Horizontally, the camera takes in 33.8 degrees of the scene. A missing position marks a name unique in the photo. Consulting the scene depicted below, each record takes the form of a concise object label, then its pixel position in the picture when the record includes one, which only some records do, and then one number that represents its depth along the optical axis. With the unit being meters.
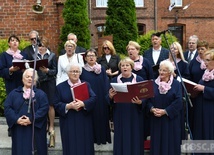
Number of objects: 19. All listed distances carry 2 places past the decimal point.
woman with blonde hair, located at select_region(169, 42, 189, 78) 6.51
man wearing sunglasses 6.90
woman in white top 6.63
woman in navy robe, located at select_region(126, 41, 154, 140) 6.56
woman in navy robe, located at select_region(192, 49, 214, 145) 5.88
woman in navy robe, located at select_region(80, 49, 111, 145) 6.49
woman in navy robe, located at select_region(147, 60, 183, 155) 5.60
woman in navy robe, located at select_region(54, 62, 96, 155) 5.70
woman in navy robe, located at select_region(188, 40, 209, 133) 6.33
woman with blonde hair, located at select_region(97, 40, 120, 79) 7.25
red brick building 26.69
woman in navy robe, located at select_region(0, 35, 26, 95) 6.86
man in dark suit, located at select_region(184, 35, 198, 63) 7.49
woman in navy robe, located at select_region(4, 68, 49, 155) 5.57
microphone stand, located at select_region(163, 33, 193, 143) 5.59
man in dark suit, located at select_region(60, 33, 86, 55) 7.21
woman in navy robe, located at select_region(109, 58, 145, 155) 5.72
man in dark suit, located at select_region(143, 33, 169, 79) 7.06
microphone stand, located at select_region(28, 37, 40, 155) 5.42
